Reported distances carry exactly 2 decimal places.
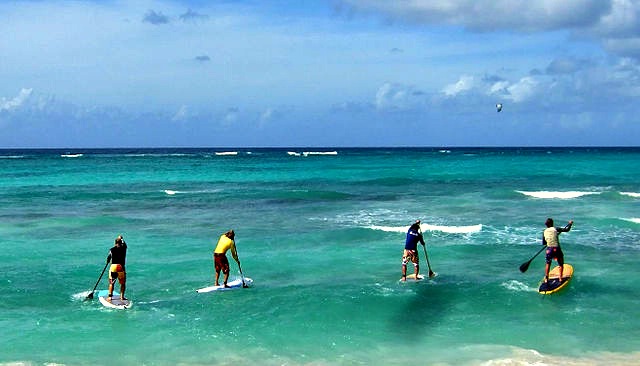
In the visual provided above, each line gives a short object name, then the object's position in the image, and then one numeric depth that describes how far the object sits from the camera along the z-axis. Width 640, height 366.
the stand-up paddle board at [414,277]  17.10
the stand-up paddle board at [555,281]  15.59
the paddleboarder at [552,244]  15.78
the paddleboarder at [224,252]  16.12
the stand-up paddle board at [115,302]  14.48
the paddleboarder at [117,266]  14.70
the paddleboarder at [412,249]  16.80
